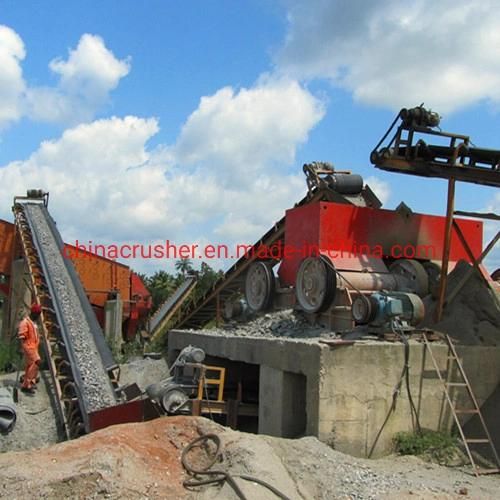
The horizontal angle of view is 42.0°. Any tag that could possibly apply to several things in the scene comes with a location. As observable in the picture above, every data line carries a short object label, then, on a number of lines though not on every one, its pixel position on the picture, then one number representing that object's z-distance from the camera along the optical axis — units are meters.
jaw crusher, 10.90
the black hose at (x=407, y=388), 8.87
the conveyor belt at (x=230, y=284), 14.02
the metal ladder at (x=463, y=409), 8.11
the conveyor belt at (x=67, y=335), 9.68
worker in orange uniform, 10.46
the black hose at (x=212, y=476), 5.81
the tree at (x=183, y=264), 41.59
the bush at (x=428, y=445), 8.52
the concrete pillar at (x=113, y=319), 16.58
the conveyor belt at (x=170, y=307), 19.02
